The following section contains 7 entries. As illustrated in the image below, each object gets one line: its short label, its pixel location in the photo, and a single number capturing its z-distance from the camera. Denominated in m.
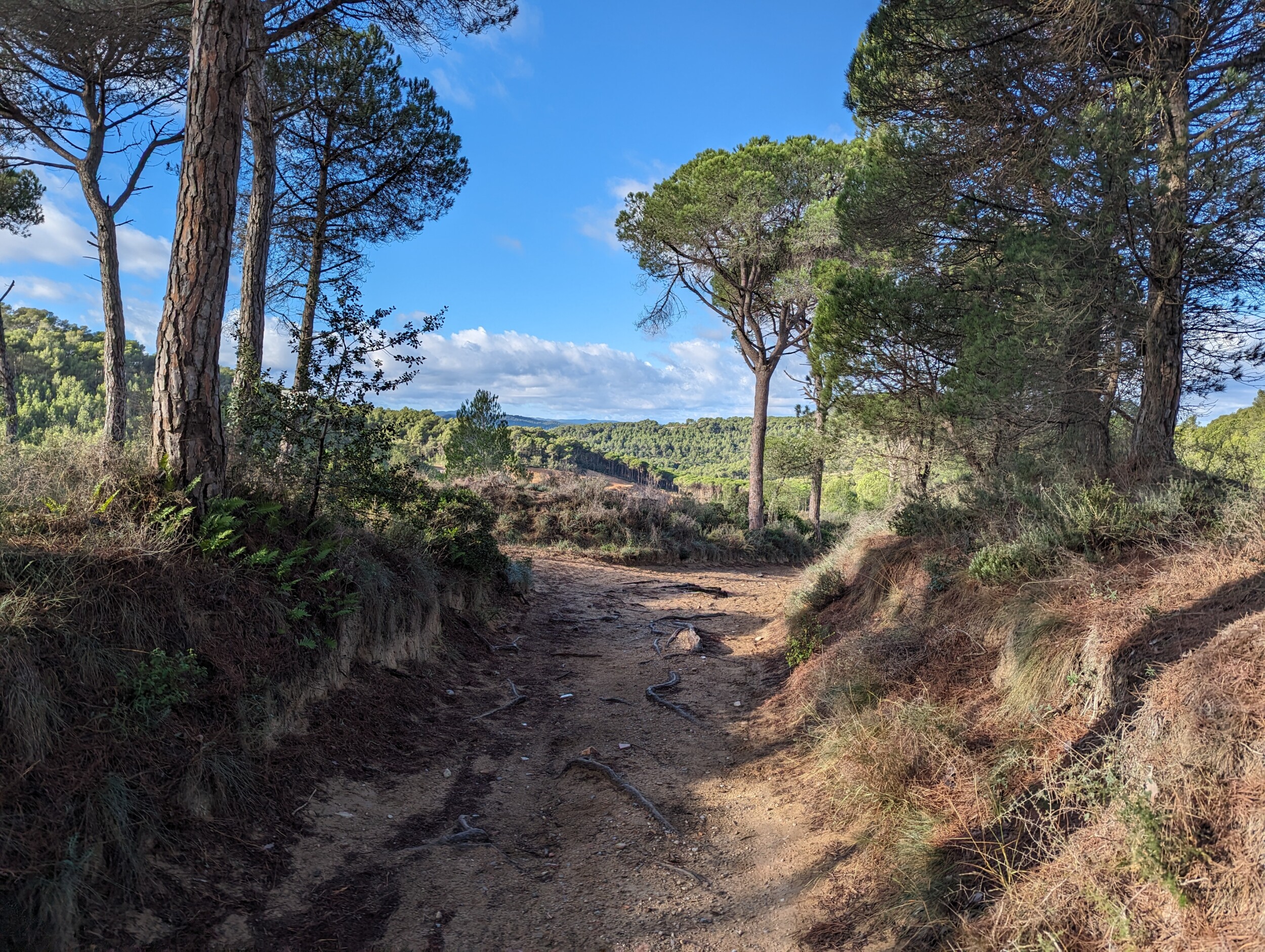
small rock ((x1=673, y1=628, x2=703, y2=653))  8.41
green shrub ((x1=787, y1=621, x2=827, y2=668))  6.99
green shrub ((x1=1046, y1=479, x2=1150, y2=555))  4.98
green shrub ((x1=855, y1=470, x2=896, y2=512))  27.46
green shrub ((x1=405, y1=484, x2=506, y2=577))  8.41
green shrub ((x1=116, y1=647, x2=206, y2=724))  3.33
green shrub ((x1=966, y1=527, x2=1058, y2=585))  5.11
